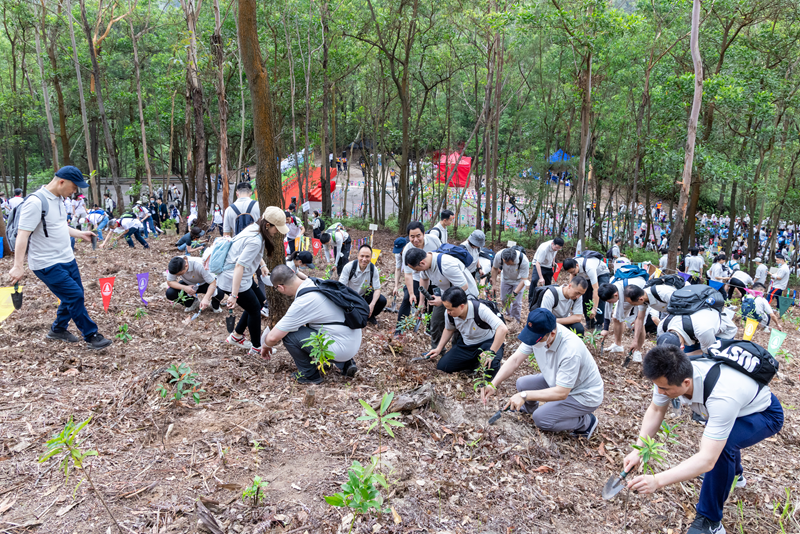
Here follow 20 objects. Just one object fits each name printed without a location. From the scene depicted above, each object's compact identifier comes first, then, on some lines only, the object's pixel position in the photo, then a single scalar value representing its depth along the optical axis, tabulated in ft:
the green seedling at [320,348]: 13.61
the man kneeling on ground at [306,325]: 14.73
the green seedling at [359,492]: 7.98
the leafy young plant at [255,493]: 9.29
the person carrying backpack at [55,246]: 15.64
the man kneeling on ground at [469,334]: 15.78
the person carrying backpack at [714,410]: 9.20
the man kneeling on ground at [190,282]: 23.24
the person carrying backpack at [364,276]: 22.88
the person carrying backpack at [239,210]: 24.21
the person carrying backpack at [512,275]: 26.58
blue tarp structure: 64.75
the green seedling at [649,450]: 9.55
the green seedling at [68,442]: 8.21
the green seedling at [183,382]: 12.61
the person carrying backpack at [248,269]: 16.31
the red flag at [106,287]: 21.12
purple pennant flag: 23.45
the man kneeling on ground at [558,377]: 12.73
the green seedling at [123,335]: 18.71
